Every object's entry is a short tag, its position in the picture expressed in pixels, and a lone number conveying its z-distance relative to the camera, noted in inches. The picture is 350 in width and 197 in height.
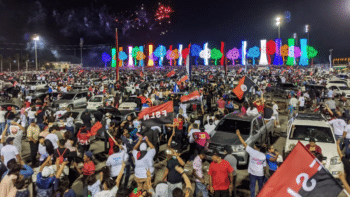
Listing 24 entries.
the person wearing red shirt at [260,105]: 510.6
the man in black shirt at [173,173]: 217.5
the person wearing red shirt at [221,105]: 577.9
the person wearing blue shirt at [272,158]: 256.4
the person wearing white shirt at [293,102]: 605.6
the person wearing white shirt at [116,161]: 247.1
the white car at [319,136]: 294.0
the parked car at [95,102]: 756.6
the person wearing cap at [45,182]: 215.0
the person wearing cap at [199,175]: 225.4
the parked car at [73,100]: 733.4
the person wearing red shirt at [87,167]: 245.3
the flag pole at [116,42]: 1254.5
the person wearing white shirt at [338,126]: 376.2
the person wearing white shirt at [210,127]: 389.5
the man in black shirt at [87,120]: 397.4
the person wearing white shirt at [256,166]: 246.7
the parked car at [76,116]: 451.2
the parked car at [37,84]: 1059.6
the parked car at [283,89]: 999.6
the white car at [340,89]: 883.4
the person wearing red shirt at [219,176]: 216.8
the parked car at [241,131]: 346.9
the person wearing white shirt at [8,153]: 267.6
